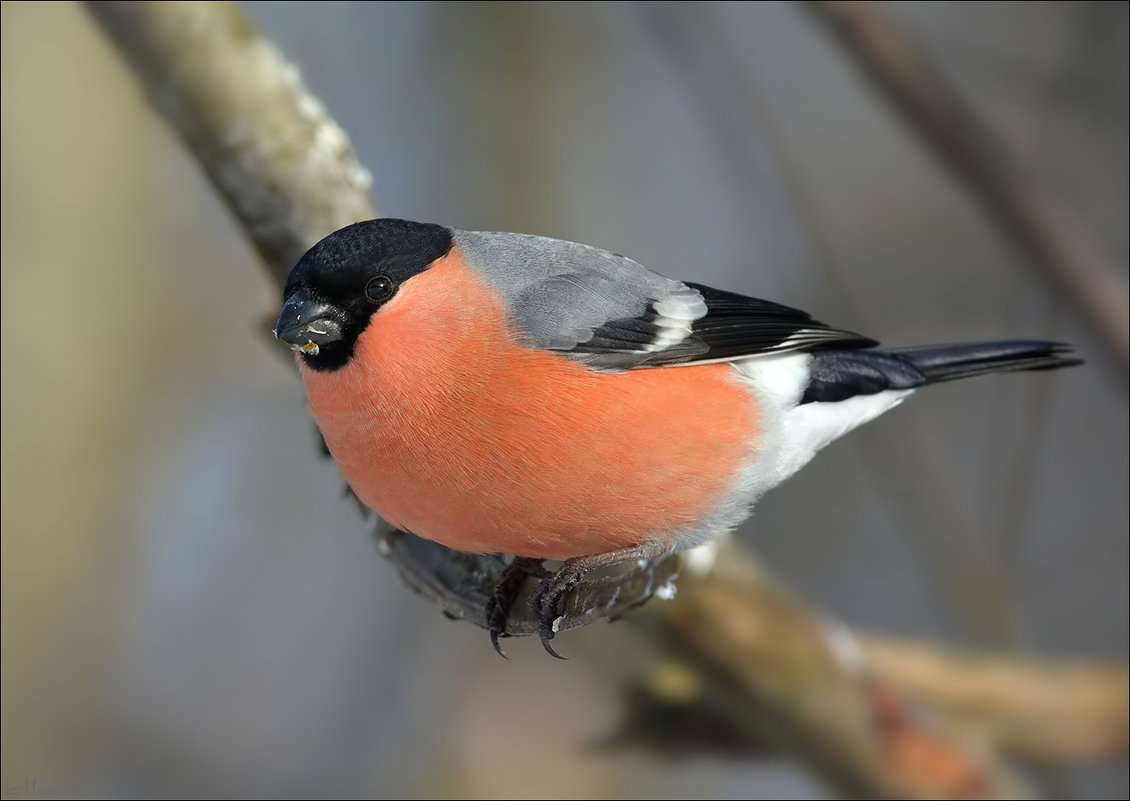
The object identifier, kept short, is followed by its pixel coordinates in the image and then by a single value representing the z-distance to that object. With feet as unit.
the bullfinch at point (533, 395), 13.89
